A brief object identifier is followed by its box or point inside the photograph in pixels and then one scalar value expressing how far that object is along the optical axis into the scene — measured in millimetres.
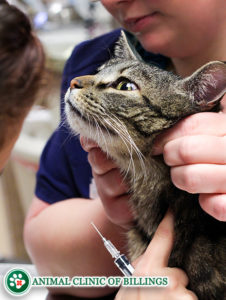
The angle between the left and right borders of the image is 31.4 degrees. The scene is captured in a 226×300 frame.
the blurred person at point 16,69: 521
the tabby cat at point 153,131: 608
